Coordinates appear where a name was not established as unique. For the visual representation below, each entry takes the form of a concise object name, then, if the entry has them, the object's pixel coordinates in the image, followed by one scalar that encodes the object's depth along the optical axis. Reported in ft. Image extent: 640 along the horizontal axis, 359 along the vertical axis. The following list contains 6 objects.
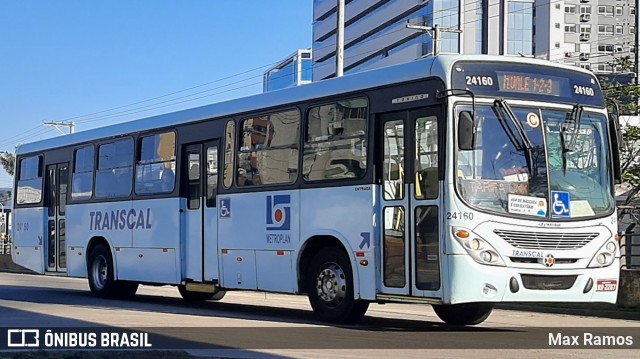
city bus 39.78
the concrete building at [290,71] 422.00
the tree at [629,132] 78.38
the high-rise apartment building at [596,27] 355.97
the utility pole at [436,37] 109.25
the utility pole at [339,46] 97.17
